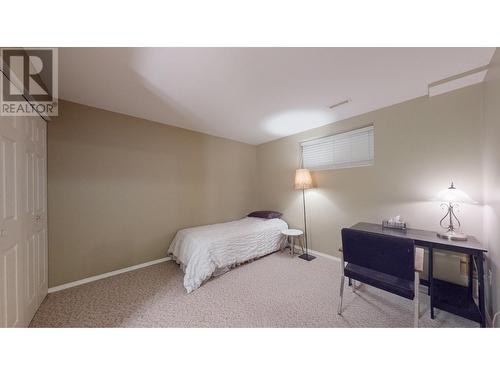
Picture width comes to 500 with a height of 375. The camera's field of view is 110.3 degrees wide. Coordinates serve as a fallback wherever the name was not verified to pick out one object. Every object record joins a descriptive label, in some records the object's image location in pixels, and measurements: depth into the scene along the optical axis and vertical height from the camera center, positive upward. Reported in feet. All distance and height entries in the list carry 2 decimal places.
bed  7.20 -2.87
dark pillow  11.64 -1.92
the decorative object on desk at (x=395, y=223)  6.93 -1.56
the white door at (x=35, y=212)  5.05 -0.73
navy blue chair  4.48 -2.19
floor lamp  9.87 +0.31
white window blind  8.58 +1.94
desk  4.70 -3.36
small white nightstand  10.00 -3.34
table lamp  5.52 -0.88
